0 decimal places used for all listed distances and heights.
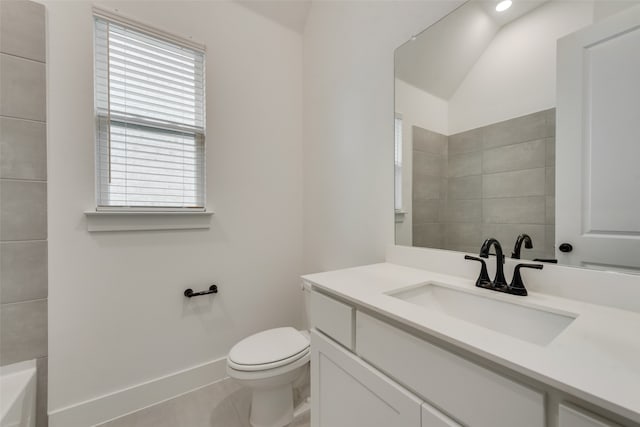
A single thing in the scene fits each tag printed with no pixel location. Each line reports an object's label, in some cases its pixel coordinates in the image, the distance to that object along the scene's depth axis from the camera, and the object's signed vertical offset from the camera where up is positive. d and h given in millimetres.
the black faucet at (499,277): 879 -236
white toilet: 1253 -784
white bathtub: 1042 -791
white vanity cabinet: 482 -422
